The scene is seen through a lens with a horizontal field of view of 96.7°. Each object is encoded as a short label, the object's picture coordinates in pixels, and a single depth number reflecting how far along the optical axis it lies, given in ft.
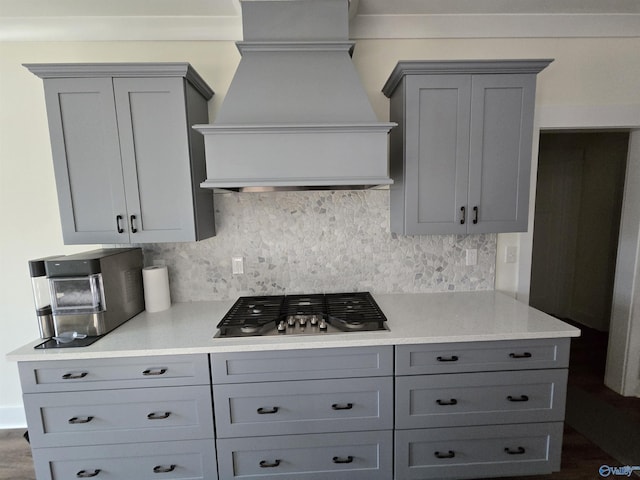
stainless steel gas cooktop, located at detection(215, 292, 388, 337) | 5.01
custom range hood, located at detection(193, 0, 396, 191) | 4.84
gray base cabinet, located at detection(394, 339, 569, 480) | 4.90
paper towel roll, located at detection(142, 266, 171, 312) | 6.16
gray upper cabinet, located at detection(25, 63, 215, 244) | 5.16
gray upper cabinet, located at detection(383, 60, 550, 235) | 5.38
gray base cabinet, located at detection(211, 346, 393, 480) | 4.76
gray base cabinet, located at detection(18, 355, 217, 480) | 4.65
